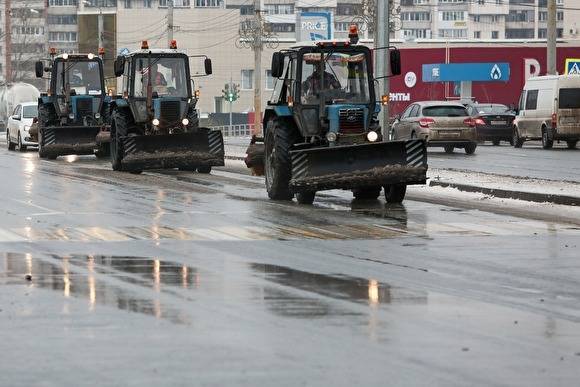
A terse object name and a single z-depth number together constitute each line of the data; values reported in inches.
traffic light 3813.7
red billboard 3673.7
